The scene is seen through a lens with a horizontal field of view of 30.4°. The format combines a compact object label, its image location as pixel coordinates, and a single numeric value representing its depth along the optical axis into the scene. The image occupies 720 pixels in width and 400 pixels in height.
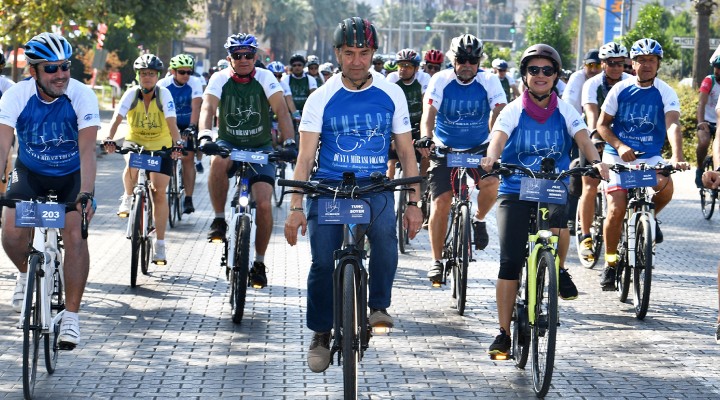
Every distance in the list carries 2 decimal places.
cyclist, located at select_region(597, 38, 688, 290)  10.48
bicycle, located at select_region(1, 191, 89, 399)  6.90
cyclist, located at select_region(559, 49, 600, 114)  13.45
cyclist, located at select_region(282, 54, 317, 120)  23.28
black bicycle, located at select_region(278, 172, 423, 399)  6.27
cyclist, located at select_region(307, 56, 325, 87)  26.59
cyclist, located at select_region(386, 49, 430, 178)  14.90
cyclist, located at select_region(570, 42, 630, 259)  12.18
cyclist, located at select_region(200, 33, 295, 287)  10.27
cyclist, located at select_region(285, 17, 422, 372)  6.82
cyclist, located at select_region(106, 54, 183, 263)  12.41
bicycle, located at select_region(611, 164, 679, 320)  9.71
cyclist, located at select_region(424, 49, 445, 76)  15.74
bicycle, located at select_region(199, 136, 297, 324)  9.33
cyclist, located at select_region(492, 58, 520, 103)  21.98
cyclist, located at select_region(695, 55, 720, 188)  13.27
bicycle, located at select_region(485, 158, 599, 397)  7.09
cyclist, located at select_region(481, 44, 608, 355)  7.75
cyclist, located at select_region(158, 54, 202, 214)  15.37
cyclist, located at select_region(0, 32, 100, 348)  7.60
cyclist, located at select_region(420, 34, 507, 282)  11.05
